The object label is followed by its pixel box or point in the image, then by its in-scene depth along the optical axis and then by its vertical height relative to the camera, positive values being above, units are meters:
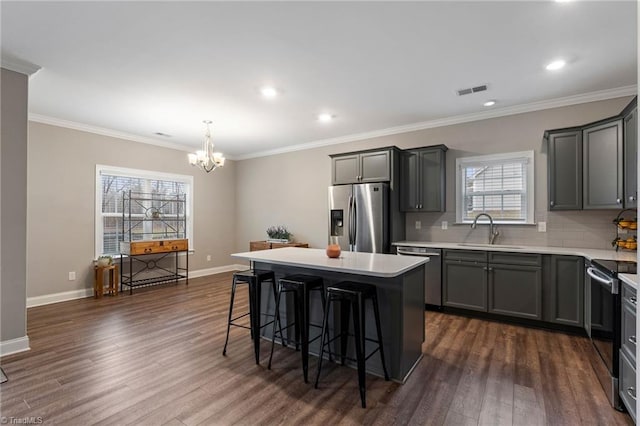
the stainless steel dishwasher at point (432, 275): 4.19 -0.81
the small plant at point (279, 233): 6.42 -0.38
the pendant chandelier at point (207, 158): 4.40 +0.79
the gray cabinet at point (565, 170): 3.64 +0.53
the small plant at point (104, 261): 4.96 -0.74
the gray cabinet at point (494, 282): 3.61 -0.82
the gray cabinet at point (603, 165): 3.26 +0.53
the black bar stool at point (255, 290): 2.78 -0.71
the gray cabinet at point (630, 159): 2.92 +0.54
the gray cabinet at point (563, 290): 3.35 -0.82
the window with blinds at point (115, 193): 5.22 +0.37
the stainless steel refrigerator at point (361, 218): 4.57 -0.05
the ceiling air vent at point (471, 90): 3.57 +1.44
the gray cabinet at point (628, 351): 1.86 -0.83
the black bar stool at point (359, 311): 2.25 -0.73
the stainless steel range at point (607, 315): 2.11 -0.74
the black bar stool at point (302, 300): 2.53 -0.75
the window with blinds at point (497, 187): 4.16 +0.38
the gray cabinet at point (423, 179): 4.57 +0.52
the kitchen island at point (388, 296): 2.45 -0.66
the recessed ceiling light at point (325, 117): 4.57 +1.44
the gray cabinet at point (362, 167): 4.72 +0.75
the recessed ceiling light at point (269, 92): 3.58 +1.43
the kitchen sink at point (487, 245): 3.95 -0.40
